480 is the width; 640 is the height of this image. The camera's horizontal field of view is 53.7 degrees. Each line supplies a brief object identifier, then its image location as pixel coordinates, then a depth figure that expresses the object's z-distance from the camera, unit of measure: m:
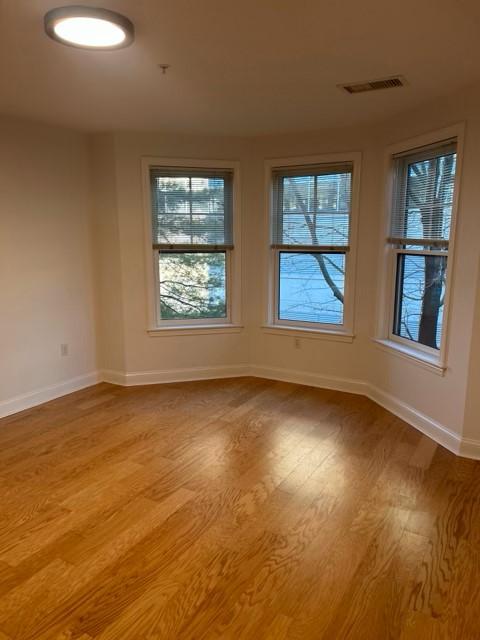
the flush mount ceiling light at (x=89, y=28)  1.97
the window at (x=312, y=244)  4.29
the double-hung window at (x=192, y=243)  4.48
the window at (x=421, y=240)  3.36
